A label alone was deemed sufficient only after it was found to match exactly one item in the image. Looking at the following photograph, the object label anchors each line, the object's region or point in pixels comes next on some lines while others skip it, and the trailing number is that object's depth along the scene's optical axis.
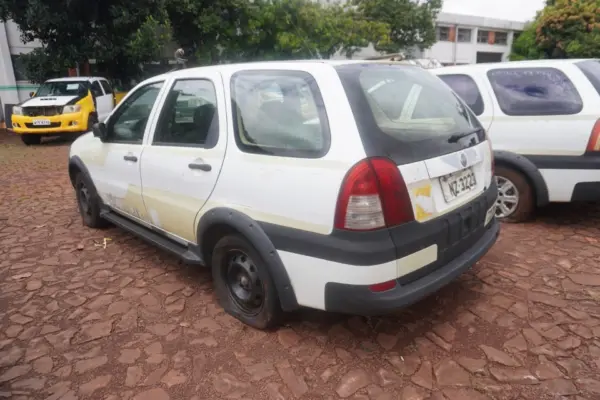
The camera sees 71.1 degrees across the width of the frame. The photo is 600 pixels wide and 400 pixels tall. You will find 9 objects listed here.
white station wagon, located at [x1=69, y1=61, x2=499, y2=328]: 2.10
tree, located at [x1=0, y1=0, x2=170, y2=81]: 13.48
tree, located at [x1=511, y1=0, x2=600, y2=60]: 29.39
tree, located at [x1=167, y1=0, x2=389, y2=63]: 16.31
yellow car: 11.31
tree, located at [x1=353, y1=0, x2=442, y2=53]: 27.58
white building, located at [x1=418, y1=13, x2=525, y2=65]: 36.06
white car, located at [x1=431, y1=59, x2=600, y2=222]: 3.79
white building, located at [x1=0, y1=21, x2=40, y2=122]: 17.36
